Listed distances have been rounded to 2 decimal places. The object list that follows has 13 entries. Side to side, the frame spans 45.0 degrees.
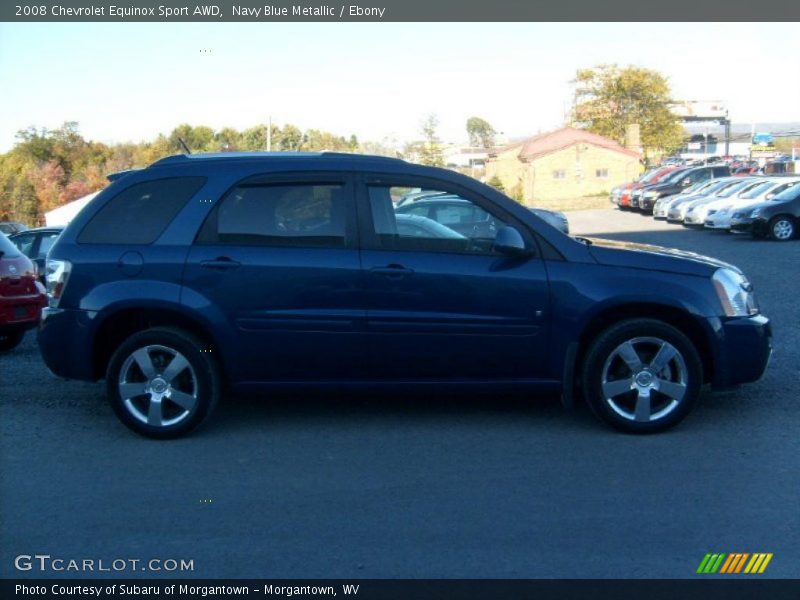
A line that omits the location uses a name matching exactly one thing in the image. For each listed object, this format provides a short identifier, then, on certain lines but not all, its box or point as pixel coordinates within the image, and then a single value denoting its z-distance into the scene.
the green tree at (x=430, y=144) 56.91
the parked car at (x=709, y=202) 29.92
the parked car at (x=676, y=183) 40.03
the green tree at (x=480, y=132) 108.00
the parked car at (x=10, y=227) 30.63
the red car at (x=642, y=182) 43.03
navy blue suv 6.39
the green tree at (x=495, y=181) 58.10
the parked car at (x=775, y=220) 25.02
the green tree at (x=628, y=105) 76.00
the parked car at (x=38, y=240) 17.62
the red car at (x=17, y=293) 9.46
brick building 64.62
